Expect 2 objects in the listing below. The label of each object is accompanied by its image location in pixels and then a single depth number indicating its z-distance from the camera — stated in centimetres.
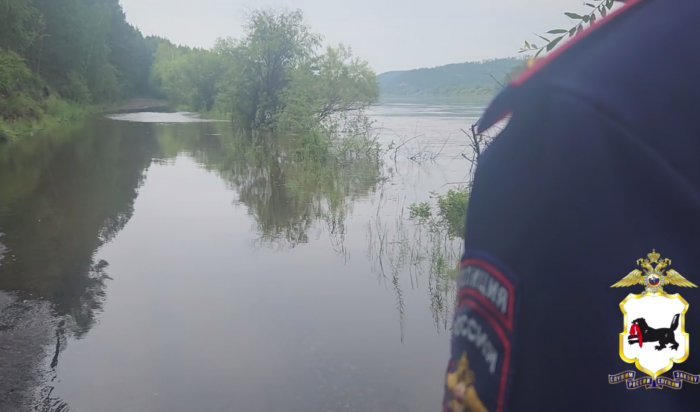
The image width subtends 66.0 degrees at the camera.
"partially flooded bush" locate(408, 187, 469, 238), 781
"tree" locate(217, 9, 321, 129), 2689
